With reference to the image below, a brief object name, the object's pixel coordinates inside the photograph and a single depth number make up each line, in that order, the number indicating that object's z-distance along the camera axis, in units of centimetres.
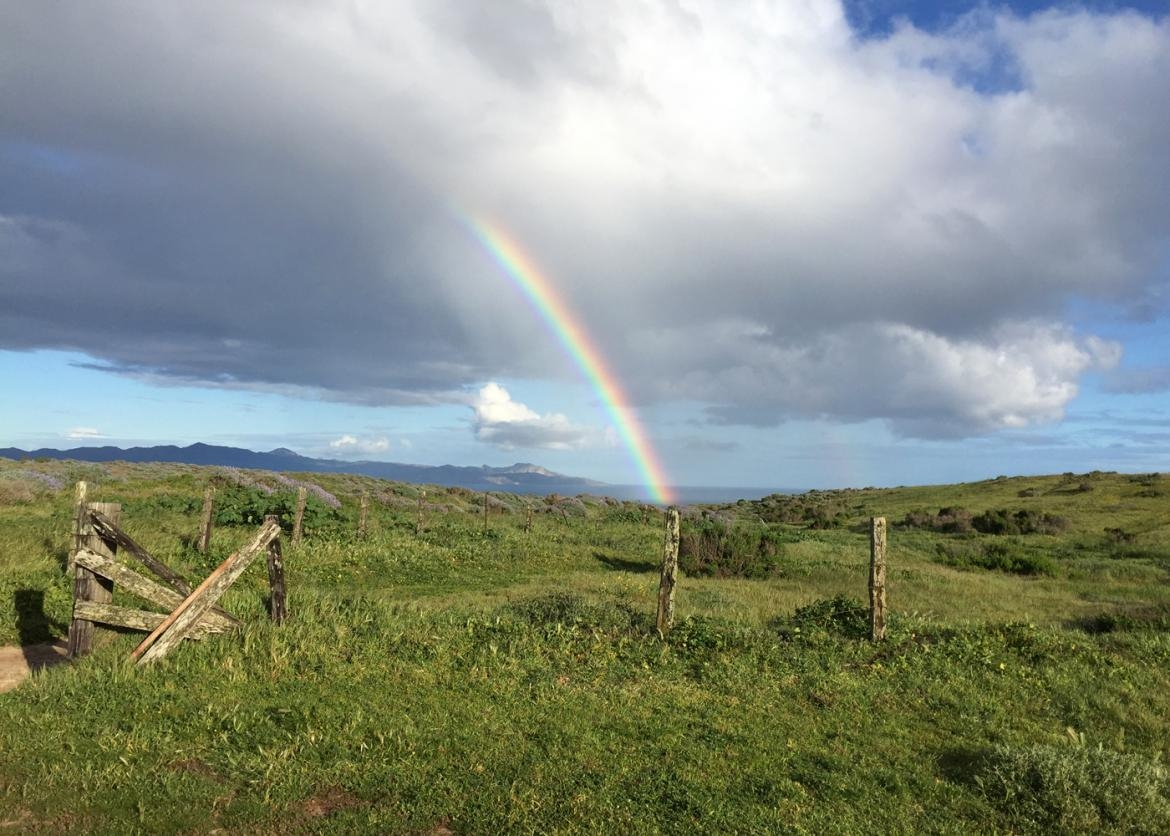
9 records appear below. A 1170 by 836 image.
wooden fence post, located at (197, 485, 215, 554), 2094
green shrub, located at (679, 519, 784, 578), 2600
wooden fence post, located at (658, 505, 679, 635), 1291
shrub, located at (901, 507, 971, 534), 4956
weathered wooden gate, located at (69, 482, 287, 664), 1002
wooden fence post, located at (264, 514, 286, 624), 1155
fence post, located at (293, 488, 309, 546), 2470
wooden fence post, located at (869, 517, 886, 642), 1297
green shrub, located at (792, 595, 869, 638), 1338
